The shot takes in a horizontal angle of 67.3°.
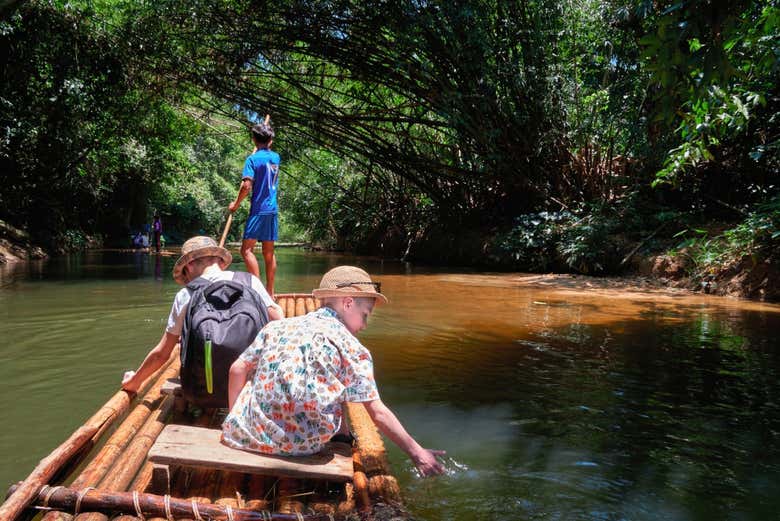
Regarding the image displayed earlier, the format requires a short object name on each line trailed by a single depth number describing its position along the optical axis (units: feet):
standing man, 15.61
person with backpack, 7.50
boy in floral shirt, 6.08
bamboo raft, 5.40
